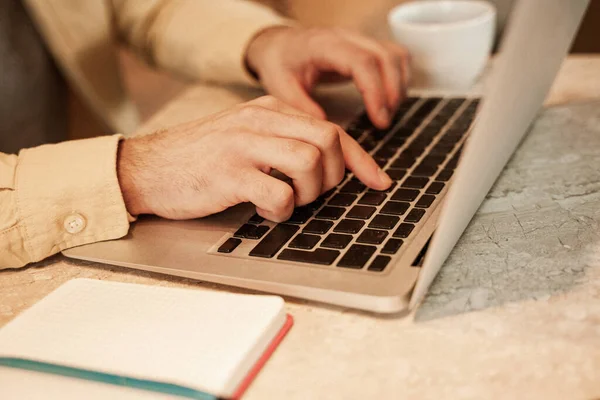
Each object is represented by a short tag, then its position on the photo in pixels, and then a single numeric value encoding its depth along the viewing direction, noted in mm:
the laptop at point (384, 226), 480
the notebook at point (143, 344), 433
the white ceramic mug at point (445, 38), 917
